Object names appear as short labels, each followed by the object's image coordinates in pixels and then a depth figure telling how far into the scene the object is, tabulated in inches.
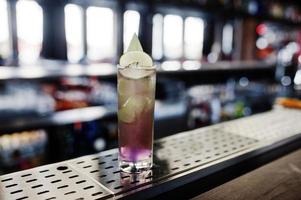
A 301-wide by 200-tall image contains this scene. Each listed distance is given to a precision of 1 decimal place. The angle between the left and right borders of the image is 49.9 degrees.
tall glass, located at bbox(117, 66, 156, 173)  32.9
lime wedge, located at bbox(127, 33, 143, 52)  32.9
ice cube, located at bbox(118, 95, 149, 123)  33.0
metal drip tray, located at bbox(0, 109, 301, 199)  29.6
